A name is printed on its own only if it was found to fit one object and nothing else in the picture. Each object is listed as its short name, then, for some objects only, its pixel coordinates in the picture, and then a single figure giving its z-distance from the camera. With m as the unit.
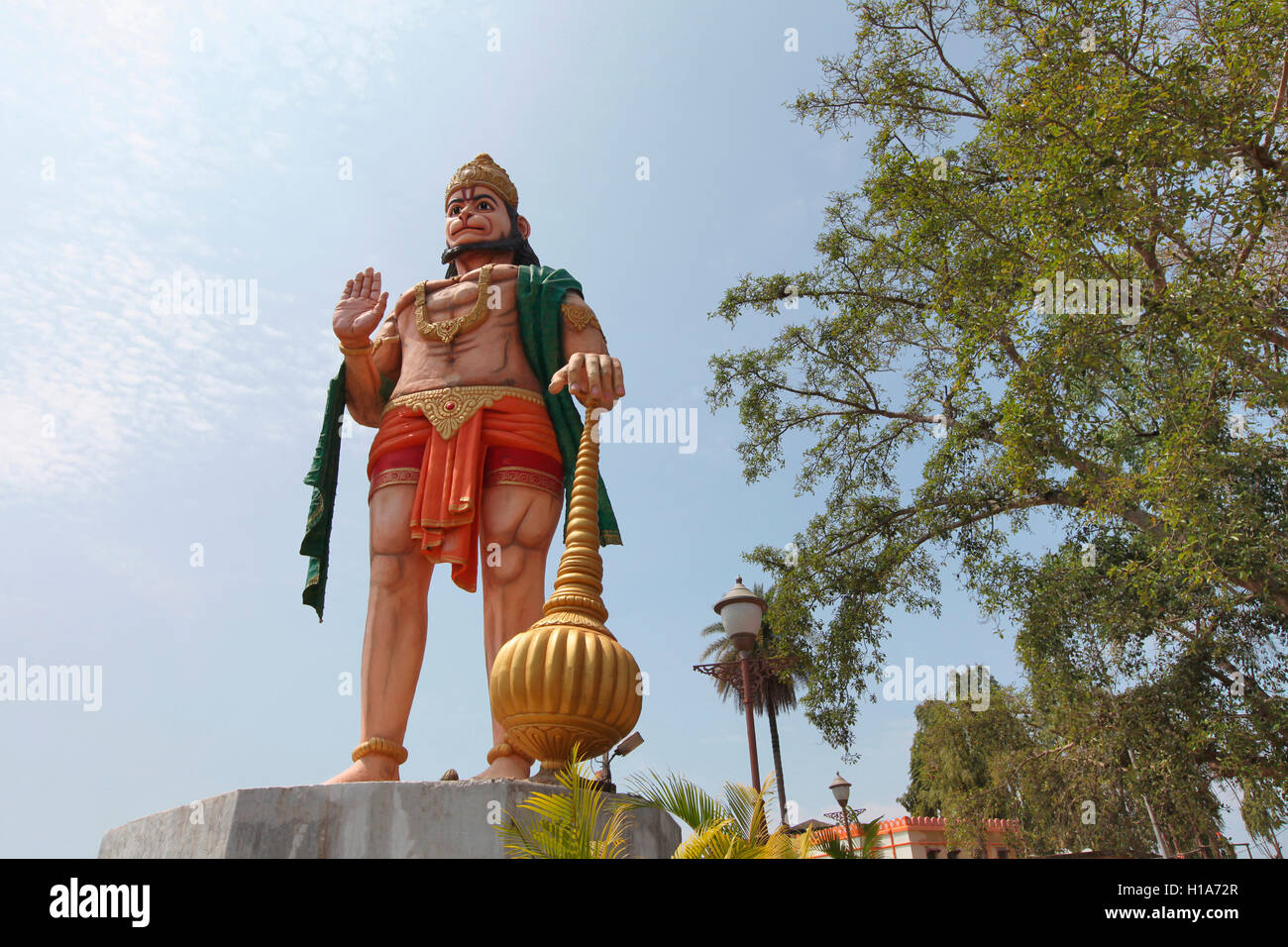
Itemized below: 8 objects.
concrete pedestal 2.98
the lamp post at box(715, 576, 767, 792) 8.98
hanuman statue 4.46
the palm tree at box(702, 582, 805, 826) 20.50
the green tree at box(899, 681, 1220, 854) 8.83
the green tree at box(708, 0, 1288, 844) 6.81
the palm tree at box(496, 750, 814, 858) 2.74
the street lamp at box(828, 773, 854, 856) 12.46
